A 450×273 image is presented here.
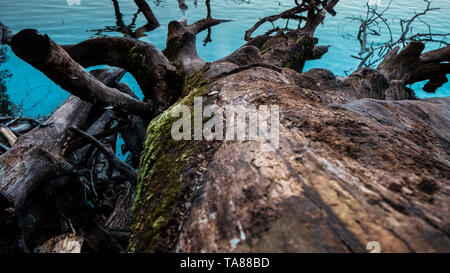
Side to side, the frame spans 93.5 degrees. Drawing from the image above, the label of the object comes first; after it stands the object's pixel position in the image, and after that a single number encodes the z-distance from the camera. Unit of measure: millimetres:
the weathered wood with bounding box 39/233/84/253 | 1984
